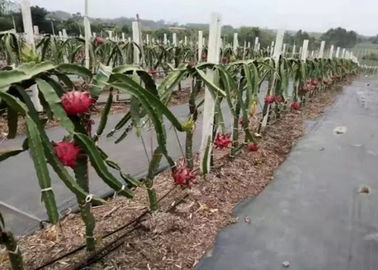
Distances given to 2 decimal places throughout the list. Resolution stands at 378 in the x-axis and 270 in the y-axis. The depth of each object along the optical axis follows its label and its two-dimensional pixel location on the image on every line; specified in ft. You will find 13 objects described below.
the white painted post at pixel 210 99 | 9.27
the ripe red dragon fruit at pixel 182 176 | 7.16
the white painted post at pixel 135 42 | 16.16
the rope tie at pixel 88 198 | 4.73
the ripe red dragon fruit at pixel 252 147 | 11.22
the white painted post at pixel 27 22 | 13.97
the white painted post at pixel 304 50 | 20.63
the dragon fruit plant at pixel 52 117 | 4.20
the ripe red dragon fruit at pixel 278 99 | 14.05
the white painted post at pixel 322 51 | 28.92
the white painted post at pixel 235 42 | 32.24
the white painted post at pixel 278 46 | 14.20
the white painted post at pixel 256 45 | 44.57
